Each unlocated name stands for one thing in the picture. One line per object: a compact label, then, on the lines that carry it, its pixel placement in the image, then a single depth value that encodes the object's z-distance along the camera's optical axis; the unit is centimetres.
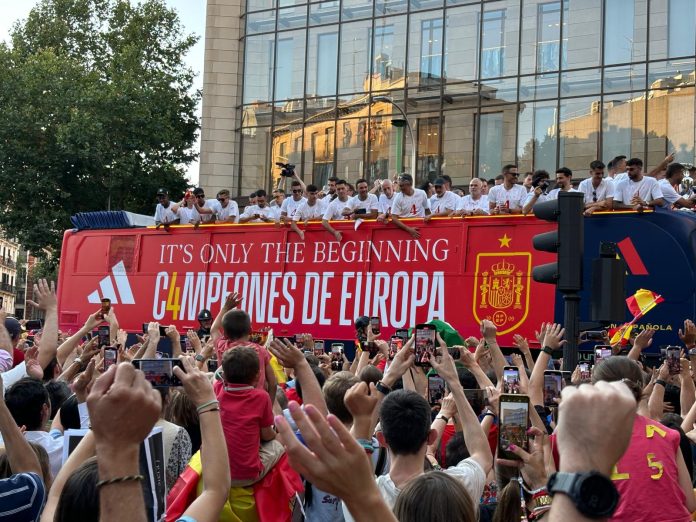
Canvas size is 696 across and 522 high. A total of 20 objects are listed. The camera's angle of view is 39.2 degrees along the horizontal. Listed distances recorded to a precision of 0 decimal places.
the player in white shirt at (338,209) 1742
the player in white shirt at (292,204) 1809
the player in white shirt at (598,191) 1449
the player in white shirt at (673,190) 1424
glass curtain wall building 2494
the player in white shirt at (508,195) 1584
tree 3375
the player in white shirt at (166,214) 1984
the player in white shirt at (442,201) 1662
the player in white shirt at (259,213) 1866
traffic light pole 812
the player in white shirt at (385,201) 1681
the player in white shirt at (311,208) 1789
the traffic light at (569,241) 845
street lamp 2442
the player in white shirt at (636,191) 1413
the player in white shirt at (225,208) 1916
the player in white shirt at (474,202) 1622
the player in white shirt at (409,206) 1667
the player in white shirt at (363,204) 1717
